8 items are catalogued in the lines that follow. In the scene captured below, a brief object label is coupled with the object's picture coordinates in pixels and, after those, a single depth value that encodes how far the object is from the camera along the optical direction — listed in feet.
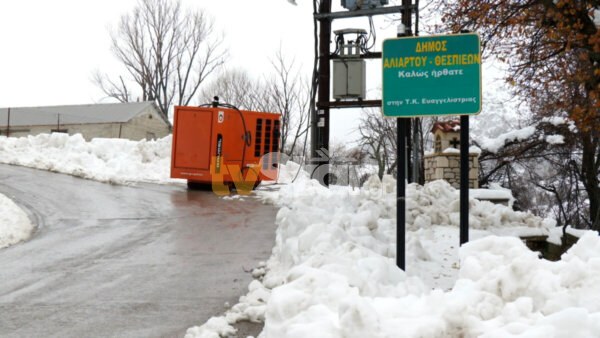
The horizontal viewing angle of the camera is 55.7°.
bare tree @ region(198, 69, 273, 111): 155.02
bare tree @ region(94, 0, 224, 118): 154.40
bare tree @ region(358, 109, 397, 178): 117.08
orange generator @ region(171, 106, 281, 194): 47.52
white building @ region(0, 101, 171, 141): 134.21
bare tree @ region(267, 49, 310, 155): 141.04
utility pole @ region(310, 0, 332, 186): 36.78
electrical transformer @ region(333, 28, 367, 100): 36.96
